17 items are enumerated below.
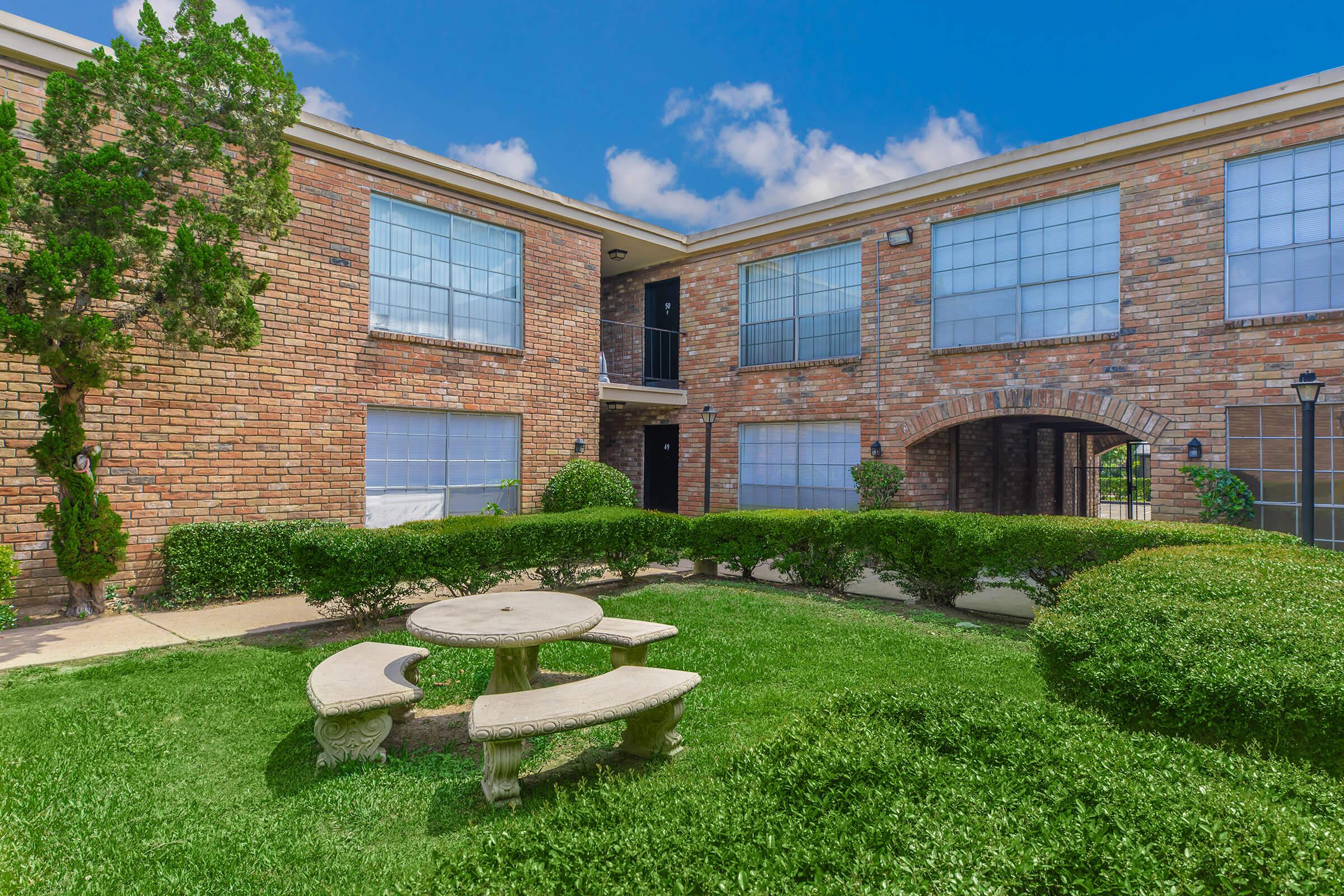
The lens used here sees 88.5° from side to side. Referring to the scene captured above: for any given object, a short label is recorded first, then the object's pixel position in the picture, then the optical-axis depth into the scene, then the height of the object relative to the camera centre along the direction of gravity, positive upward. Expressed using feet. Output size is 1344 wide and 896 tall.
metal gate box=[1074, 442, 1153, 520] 52.95 -2.78
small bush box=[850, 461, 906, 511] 38.11 -1.53
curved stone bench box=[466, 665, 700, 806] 10.58 -4.21
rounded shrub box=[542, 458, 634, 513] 37.06 -2.03
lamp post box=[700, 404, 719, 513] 42.63 +2.21
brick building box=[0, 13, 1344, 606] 27.71 +6.00
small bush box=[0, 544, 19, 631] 17.11 -3.18
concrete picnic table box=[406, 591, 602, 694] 12.78 -3.48
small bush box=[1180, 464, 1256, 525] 28.53 -1.52
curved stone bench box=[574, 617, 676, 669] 15.70 -4.26
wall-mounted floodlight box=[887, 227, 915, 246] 38.40 +12.27
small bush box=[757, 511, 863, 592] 29.25 -4.17
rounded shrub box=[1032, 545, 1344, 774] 9.03 -2.93
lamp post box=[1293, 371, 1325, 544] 23.57 +0.54
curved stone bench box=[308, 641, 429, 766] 12.10 -4.54
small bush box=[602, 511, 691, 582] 28.76 -3.83
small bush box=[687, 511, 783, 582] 30.50 -3.91
